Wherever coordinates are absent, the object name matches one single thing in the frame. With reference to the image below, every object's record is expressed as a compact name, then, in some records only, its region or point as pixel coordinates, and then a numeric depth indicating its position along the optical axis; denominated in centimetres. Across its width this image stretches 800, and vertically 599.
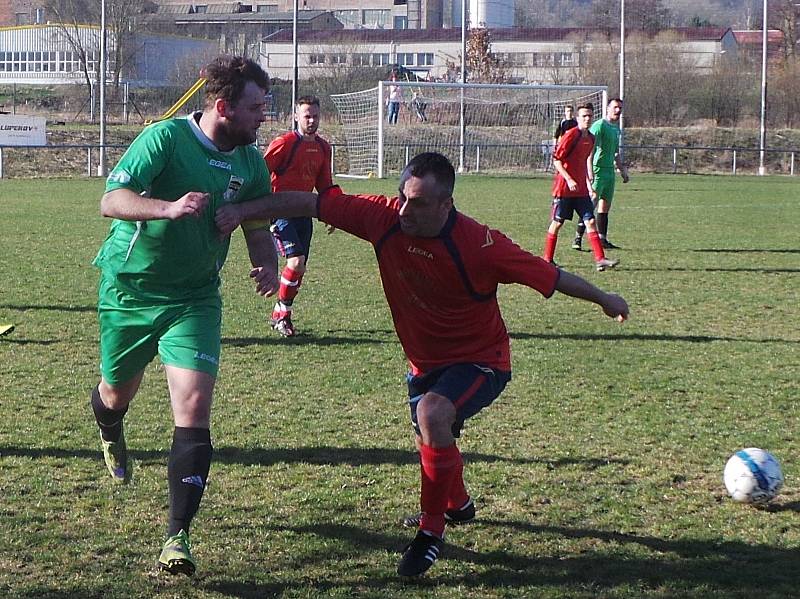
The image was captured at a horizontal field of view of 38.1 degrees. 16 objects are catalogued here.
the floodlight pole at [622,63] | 3934
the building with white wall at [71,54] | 5464
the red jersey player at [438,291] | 429
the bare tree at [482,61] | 5144
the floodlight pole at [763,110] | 3866
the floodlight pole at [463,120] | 3459
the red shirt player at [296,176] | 920
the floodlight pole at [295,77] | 3603
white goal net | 3256
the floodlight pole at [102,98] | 3143
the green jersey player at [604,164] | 1473
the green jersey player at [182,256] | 421
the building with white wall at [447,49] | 5897
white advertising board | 3344
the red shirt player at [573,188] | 1308
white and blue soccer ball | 501
